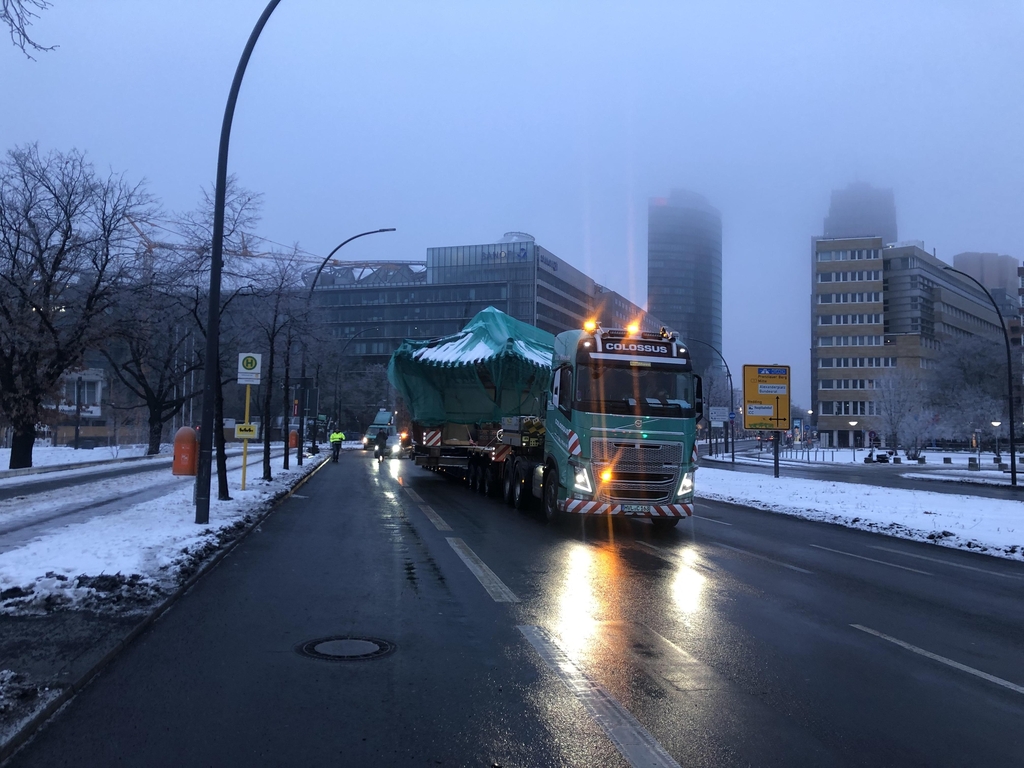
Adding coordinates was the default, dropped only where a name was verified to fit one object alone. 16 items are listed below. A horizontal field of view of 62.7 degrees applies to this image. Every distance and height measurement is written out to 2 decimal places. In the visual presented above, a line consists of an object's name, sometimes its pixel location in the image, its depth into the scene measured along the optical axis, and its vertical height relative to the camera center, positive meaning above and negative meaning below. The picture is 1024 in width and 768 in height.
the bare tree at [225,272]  18.11 +3.62
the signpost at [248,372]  18.30 +0.97
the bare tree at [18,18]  7.66 +3.62
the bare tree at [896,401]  72.94 +2.12
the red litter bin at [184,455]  21.06 -0.99
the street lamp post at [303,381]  28.99 +1.41
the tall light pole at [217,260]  13.59 +2.59
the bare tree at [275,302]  23.97 +3.53
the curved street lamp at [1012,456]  33.28 -1.21
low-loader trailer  14.74 -0.21
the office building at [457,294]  114.00 +17.99
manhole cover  6.32 -1.80
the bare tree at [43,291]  28.17 +4.26
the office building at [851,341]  104.94 +10.67
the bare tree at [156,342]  29.16 +3.31
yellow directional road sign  34.12 +0.99
